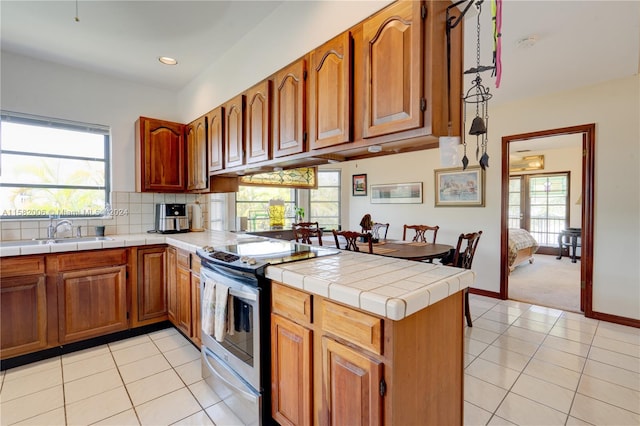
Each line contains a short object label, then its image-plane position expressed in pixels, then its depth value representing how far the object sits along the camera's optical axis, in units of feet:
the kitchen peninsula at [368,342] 3.46
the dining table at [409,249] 8.79
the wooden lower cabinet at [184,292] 7.65
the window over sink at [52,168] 8.97
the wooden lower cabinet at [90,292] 7.79
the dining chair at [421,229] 12.96
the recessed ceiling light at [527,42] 7.65
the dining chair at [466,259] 9.10
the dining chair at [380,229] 15.16
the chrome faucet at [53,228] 8.94
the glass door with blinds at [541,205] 22.66
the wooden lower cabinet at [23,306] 7.06
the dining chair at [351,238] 9.12
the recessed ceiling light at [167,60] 9.38
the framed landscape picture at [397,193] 15.75
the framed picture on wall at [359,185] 18.49
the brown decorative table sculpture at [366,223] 11.43
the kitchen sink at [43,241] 7.95
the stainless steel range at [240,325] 5.00
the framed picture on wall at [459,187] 13.30
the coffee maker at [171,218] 10.59
